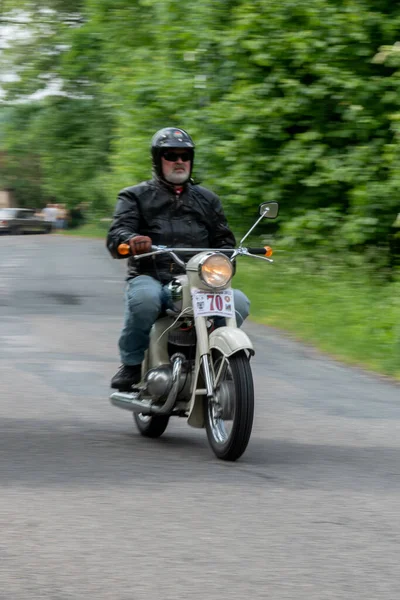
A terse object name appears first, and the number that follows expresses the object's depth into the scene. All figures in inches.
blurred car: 3933.1
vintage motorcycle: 422.6
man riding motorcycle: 473.7
